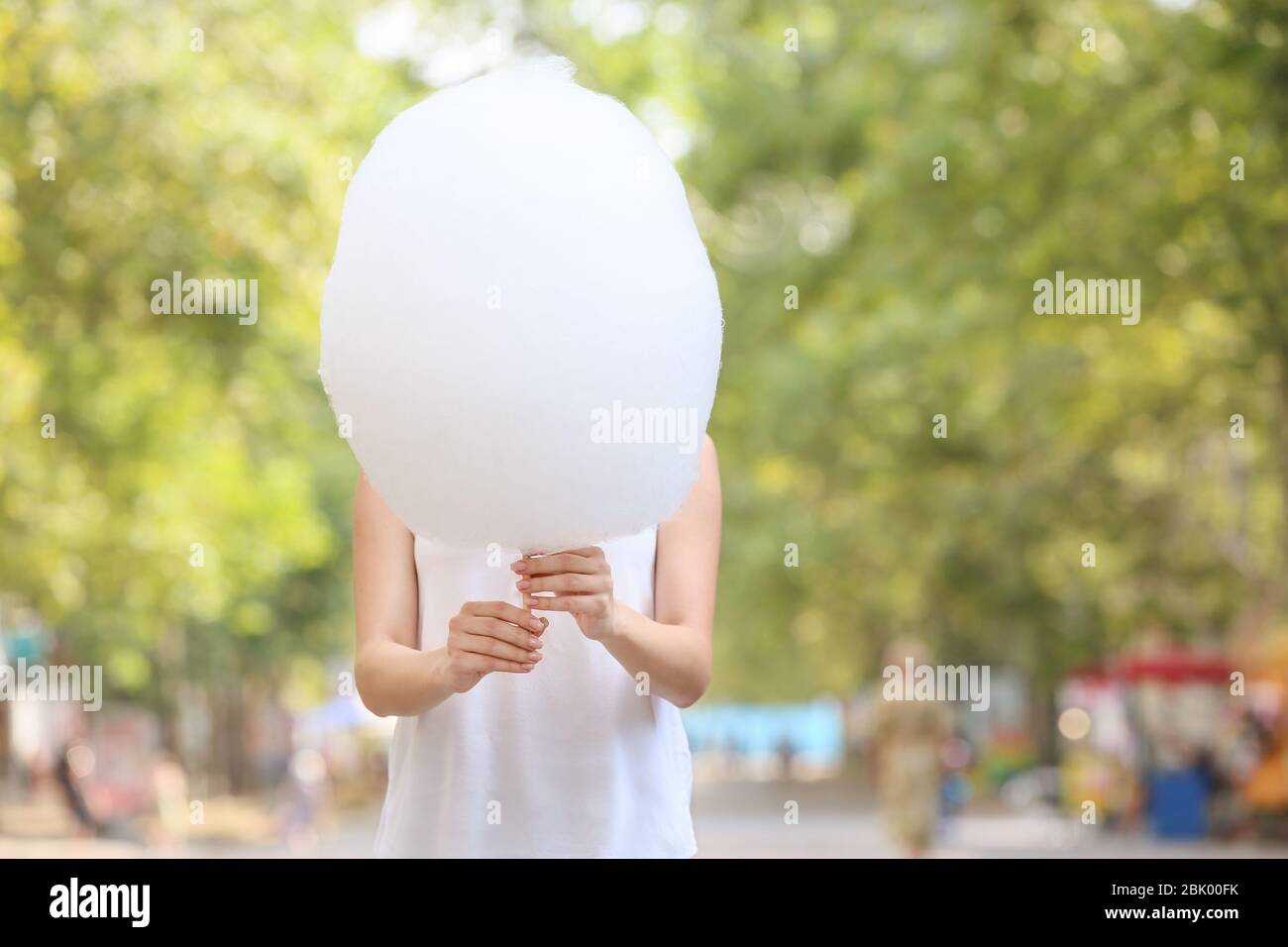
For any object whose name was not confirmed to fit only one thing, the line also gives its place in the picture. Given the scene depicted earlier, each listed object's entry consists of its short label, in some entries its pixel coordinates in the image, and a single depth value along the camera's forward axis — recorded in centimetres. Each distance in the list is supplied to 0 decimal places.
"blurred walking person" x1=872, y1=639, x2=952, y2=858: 1385
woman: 235
